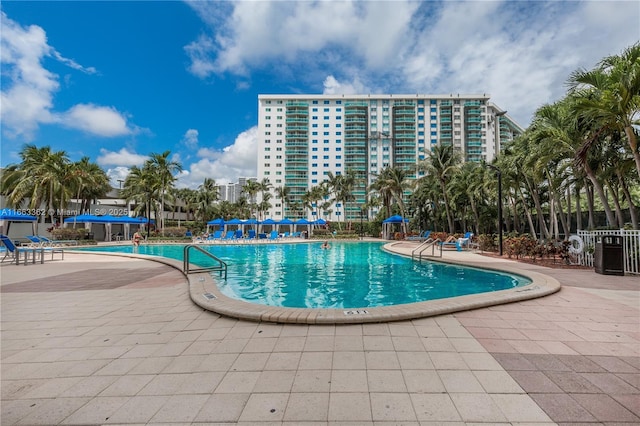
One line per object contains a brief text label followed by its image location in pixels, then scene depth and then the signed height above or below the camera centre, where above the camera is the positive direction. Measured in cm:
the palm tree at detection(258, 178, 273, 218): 5941 +437
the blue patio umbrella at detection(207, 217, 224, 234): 3302 -32
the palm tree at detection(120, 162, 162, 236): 2795 +354
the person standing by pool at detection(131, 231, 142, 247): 2123 -155
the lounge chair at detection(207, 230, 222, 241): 2827 -173
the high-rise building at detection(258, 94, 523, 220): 7200 +2198
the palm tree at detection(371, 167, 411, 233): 3394 +435
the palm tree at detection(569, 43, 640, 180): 769 +346
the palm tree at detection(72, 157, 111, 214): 2536 +366
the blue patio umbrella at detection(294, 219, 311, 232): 3331 -31
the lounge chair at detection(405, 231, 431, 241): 2766 -172
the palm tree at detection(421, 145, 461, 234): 2681 +531
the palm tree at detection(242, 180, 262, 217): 5622 +624
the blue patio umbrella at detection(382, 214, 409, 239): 3192 -56
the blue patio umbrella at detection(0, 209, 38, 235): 1878 +12
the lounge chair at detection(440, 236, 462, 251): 1814 -166
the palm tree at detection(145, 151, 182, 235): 2828 +509
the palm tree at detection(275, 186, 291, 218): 5894 +521
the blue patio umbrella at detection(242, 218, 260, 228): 3198 -30
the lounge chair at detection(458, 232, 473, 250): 1852 -148
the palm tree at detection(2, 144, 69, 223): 2270 +329
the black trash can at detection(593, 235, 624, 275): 802 -103
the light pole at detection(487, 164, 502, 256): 1428 +9
